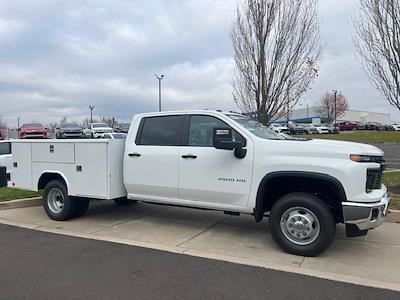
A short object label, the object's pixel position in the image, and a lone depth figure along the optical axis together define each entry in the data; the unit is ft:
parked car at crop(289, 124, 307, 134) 190.90
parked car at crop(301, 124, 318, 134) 190.56
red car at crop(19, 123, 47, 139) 89.92
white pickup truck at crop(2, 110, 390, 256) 16.74
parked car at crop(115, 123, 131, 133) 121.58
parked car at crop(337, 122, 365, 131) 228.22
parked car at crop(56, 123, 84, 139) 97.19
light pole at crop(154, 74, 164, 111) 149.93
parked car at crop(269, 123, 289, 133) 178.38
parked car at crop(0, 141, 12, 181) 39.19
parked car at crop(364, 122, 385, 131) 215.61
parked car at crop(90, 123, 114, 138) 111.71
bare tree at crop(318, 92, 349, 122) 295.91
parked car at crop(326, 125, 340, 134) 191.42
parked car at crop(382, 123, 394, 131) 218.18
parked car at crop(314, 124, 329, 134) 191.27
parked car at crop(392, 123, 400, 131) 223.55
